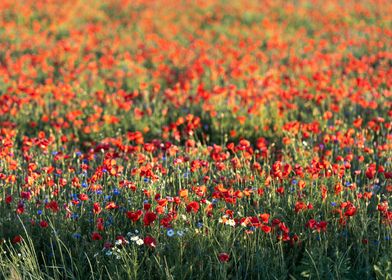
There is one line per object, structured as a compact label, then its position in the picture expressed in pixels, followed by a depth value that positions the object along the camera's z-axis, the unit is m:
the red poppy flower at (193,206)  6.85
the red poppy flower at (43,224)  7.13
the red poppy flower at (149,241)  6.62
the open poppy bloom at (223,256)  6.39
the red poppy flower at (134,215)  6.78
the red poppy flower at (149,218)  6.63
